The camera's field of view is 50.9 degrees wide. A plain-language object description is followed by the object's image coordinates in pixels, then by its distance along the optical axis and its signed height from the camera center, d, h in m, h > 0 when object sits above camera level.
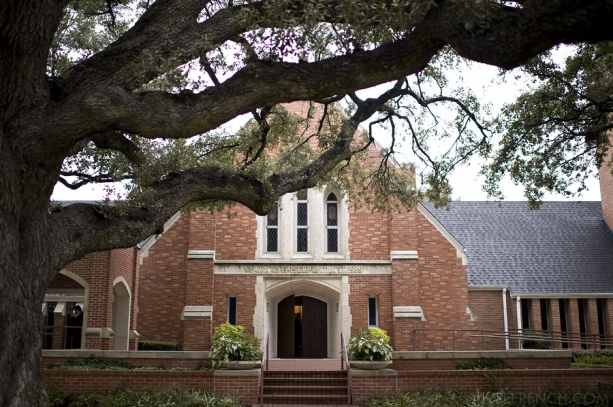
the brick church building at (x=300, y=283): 20.48 +1.80
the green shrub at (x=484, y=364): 16.30 -0.65
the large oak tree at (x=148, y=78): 5.64 +2.51
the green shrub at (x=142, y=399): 12.17 -1.12
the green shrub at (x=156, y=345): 20.19 -0.16
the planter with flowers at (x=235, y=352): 14.17 -0.27
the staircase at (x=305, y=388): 14.72 -1.14
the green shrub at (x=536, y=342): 23.08 -0.15
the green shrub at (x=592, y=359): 18.22 -0.63
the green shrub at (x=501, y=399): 12.31 -1.17
